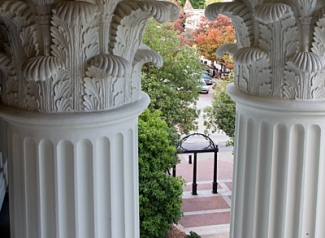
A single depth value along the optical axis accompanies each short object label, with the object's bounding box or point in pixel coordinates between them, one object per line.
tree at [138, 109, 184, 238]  4.29
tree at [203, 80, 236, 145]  6.07
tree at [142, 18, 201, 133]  5.95
